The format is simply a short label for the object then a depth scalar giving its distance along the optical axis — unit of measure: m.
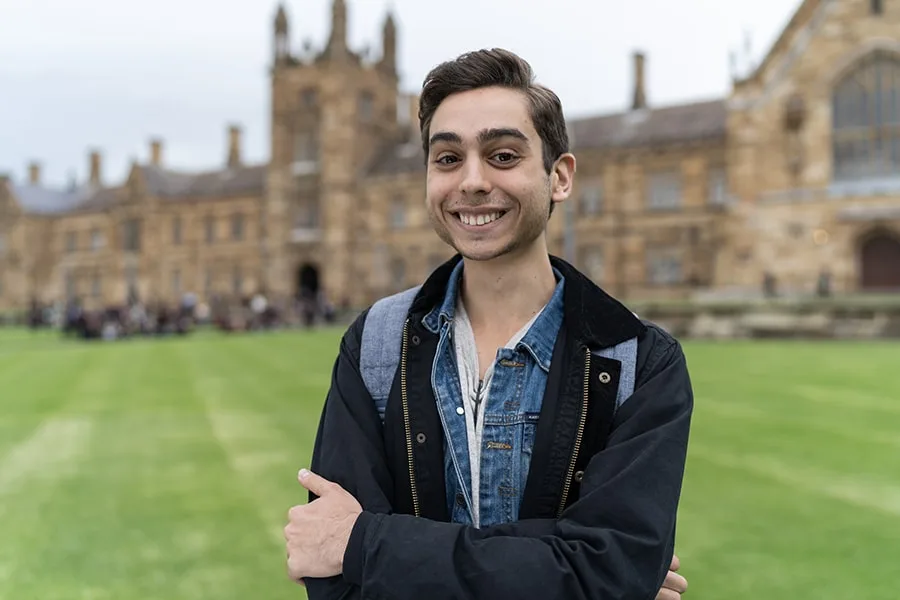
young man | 1.76
